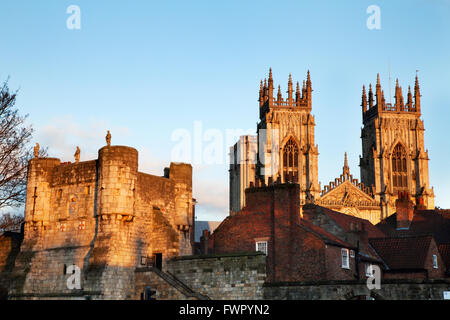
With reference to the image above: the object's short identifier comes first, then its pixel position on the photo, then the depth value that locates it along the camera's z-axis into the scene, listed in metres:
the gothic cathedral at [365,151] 100.62
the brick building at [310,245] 37.12
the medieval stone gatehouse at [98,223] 33.91
